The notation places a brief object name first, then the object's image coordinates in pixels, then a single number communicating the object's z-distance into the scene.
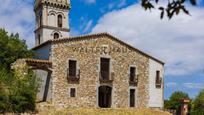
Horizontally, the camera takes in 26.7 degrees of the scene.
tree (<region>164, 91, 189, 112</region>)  50.31
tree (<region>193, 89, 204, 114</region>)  35.93
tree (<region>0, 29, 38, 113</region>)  30.50
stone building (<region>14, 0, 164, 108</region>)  35.22
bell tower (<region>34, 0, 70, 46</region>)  49.00
